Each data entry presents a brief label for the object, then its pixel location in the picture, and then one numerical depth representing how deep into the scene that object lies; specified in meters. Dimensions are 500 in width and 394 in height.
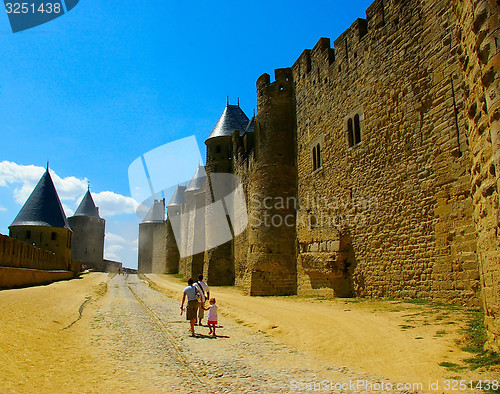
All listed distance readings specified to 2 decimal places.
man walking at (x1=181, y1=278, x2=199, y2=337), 8.07
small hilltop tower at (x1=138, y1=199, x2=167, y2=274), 59.50
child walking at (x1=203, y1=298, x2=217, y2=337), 7.94
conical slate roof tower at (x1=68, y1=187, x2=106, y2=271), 54.19
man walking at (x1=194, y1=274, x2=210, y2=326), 9.07
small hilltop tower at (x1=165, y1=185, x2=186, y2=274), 46.31
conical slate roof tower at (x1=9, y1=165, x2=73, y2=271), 32.31
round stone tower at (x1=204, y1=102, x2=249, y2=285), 25.77
